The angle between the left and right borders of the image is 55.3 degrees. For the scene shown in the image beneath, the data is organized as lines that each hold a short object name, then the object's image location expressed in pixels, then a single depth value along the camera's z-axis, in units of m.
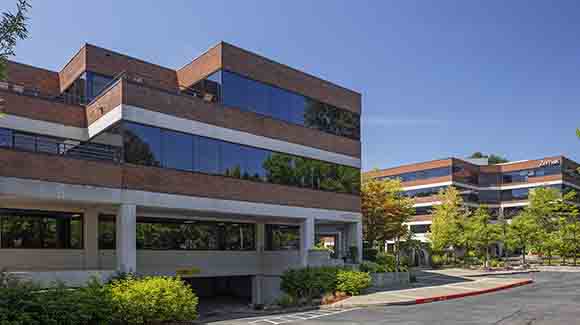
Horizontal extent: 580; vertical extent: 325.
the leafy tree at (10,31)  10.97
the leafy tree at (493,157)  145.57
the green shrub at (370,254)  34.33
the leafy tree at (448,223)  57.16
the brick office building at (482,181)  80.62
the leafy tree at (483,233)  53.66
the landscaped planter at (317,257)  28.45
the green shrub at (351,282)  25.45
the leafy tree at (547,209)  66.44
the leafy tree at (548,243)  60.94
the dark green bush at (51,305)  13.71
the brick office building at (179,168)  20.83
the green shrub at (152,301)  16.33
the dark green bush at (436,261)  56.84
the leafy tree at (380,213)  41.75
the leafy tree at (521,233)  57.69
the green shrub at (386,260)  33.56
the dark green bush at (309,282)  25.17
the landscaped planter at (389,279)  29.64
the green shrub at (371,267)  30.05
